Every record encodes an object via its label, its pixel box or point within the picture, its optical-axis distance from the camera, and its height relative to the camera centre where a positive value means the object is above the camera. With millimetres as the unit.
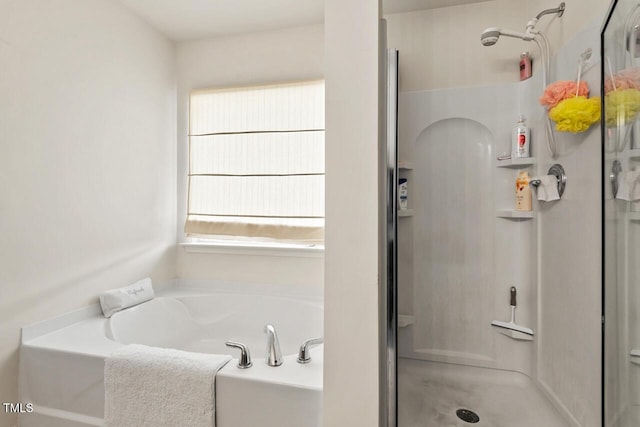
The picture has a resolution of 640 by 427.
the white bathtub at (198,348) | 1204 -661
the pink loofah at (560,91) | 1319 +509
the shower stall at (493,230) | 1317 -66
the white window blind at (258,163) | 2270 +373
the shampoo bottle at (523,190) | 1649 +126
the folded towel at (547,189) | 1531 +128
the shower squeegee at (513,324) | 1659 -535
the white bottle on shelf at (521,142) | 1632 +359
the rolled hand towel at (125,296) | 1896 -485
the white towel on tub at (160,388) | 1244 -662
